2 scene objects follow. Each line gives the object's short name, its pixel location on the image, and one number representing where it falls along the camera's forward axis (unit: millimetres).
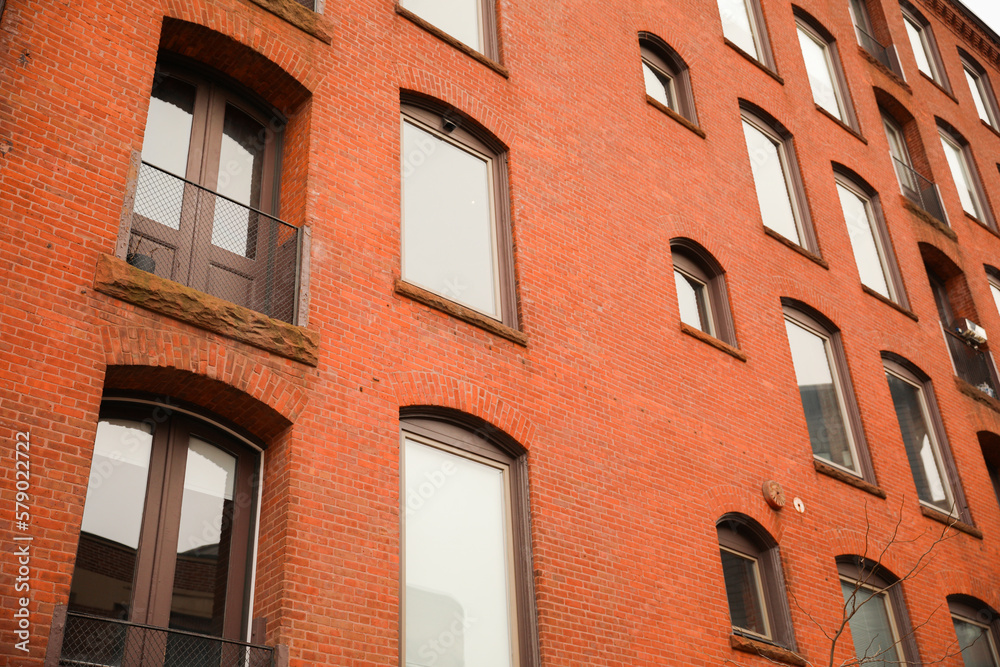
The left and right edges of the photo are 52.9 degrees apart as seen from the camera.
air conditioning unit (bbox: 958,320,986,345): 20031
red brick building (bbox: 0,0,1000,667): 7770
